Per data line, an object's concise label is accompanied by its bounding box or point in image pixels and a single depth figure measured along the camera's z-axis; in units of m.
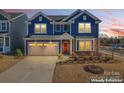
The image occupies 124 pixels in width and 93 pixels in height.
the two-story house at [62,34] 8.14
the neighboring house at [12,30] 8.63
